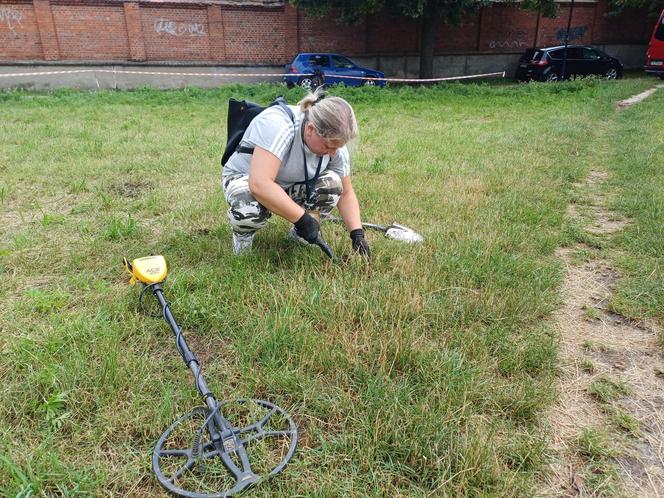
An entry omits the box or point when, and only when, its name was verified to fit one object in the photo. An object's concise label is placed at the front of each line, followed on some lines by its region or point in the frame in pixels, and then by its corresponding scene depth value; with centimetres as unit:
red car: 1723
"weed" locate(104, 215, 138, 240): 378
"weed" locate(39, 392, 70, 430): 188
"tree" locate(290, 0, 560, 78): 1606
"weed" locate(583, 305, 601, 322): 275
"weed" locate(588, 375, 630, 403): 212
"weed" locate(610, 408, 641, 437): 194
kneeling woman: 275
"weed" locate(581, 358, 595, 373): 229
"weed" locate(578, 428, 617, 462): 181
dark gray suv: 1853
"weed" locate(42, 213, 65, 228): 408
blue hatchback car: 1659
